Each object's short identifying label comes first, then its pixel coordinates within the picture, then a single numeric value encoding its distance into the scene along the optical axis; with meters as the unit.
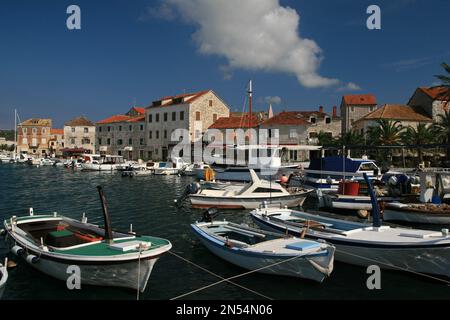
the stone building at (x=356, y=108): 72.38
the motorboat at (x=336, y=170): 29.14
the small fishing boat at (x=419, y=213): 18.77
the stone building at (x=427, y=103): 60.85
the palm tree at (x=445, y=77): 41.67
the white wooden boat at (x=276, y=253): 10.64
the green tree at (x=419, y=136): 49.97
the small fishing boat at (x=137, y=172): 51.88
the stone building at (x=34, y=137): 113.06
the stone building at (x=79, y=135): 100.88
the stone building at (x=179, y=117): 69.75
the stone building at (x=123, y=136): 80.31
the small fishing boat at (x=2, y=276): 8.27
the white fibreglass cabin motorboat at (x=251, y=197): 24.14
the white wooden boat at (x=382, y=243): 11.25
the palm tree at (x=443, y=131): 46.41
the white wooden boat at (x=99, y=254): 9.79
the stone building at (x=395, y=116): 59.78
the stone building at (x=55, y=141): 115.88
